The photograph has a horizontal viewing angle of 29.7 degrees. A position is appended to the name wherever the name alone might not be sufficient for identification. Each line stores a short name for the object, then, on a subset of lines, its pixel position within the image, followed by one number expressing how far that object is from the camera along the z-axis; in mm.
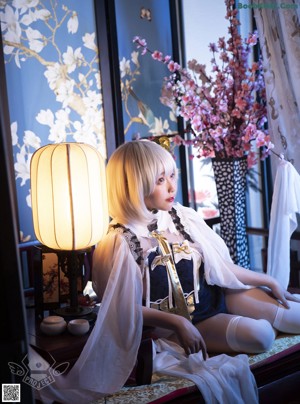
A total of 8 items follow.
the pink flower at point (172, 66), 2963
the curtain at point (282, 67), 3133
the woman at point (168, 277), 1987
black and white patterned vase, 3025
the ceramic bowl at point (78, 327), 1954
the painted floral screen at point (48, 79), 2684
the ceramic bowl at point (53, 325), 1972
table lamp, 2012
